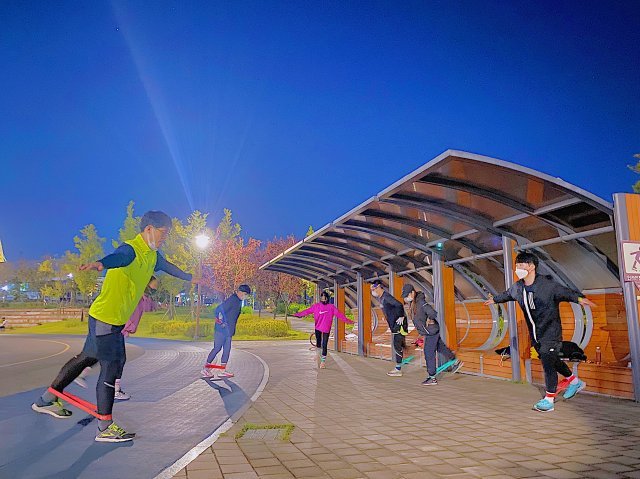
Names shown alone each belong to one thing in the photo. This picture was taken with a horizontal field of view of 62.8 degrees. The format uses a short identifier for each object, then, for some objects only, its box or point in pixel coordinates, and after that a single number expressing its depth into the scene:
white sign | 7.07
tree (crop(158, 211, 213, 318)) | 35.34
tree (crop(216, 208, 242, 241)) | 42.16
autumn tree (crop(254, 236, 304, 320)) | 47.03
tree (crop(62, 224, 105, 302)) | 48.79
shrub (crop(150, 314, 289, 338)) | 32.22
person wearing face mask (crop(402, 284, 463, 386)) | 9.52
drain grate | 5.23
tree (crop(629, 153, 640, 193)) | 26.36
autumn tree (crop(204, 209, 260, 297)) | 39.03
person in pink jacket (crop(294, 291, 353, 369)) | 13.22
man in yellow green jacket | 5.09
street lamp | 22.29
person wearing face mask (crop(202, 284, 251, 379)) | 10.88
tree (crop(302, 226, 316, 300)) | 49.76
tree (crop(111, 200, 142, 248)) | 43.88
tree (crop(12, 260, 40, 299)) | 82.19
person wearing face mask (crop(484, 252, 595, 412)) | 6.61
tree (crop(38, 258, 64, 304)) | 63.78
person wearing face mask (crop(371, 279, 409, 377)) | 11.20
